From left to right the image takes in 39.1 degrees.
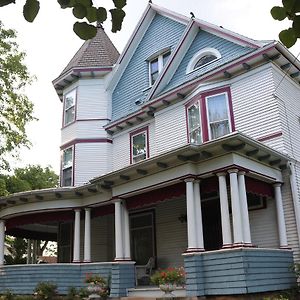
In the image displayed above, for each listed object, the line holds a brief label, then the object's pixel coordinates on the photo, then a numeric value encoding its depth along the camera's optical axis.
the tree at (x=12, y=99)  19.66
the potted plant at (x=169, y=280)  9.96
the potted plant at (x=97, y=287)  11.50
